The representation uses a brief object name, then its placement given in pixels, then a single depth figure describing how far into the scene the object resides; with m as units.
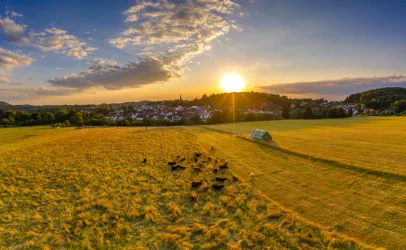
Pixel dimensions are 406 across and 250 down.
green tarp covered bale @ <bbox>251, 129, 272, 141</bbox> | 35.34
